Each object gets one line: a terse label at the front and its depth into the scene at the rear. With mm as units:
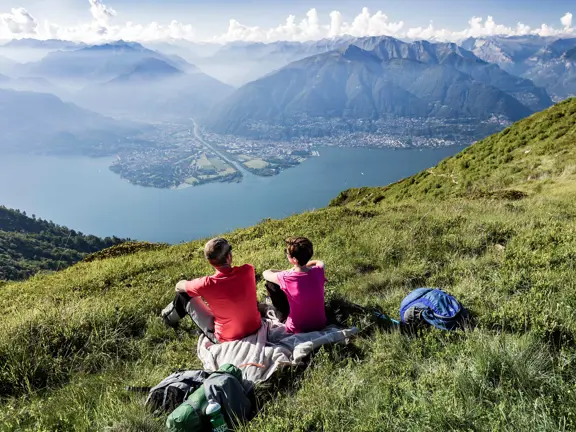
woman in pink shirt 4586
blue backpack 4215
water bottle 2957
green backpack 2936
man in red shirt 4402
